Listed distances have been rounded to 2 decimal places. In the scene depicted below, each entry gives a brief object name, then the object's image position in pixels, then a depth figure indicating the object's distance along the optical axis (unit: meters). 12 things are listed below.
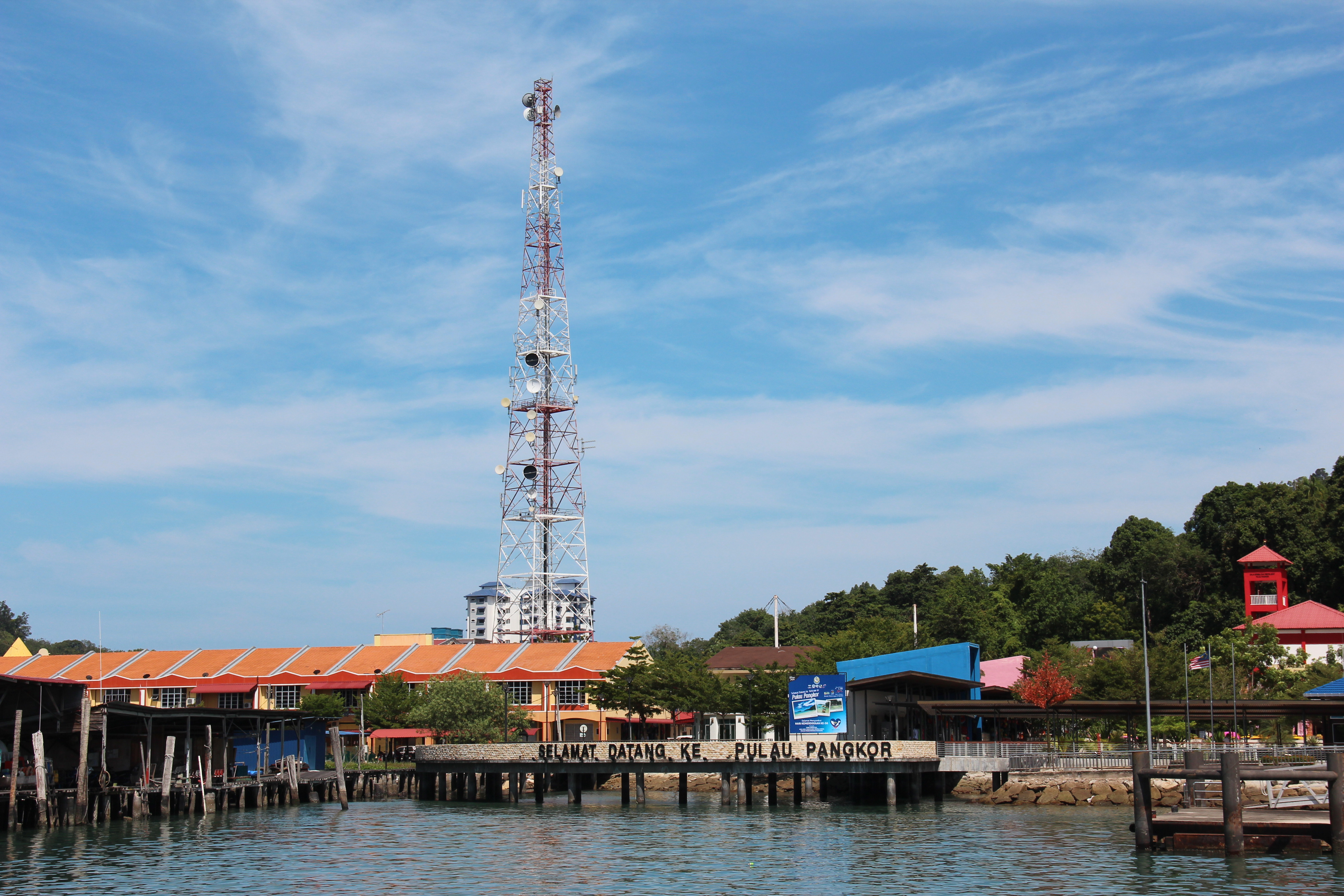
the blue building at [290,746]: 74.50
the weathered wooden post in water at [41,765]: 51.69
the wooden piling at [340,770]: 67.12
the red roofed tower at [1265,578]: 106.56
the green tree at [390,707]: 97.44
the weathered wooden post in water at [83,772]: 53.81
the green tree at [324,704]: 98.38
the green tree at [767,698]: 83.94
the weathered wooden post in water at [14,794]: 51.88
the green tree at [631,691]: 88.12
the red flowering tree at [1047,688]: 70.12
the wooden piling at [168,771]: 58.00
